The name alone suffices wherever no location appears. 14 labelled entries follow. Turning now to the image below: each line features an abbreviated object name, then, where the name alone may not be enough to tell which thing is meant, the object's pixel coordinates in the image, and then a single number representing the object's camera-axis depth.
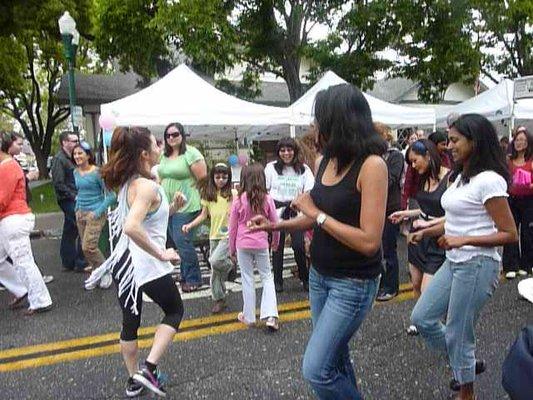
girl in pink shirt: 4.64
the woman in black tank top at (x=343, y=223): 2.27
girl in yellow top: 5.23
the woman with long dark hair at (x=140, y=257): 3.32
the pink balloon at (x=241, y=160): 10.24
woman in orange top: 5.20
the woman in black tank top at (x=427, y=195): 4.11
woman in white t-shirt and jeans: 2.86
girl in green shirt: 5.87
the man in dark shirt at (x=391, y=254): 5.38
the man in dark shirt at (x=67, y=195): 6.91
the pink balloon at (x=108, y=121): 7.70
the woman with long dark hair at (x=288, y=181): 5.79
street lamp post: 11.04
